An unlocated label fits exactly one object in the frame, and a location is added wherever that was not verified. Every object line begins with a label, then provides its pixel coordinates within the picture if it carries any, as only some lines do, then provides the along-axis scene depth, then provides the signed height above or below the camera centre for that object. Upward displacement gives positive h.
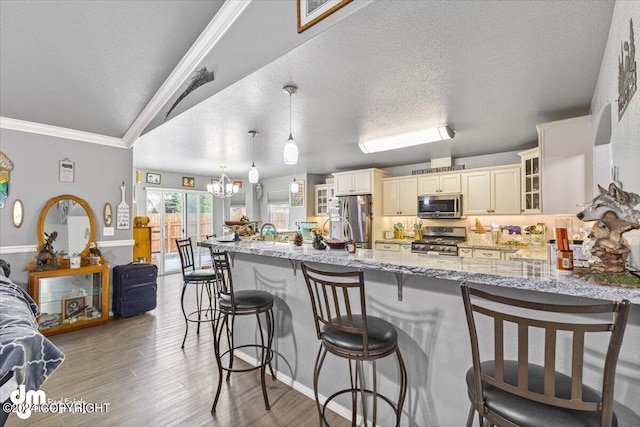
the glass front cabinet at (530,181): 3.94 +0.47
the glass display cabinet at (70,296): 3.42 -0.98
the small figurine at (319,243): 2.23 -0.20
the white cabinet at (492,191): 4.41 +0.38
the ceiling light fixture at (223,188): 4.96 +0.49
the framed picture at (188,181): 7.20 +0.88
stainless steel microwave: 4.91 +0.17
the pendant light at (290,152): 2.60 +0.58
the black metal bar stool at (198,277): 3.21 -0.65
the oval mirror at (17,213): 3.43 +0.06
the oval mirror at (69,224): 3.65 -0.07
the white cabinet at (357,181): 5.69 +0.71
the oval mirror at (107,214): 4.11 +0.05
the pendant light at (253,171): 3.66 +0.60
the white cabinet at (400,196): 5.46 +0.38
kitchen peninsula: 1.12 -0.55
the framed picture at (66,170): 3.75 +0.61
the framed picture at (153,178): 6.62 +0.89
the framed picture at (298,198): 7.00 +0.46
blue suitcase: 3.97 -0.99
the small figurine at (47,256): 3.52 -0.46
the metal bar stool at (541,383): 0.82 -0.55
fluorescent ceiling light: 3.44 +0.97
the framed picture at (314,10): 1.63 +1.18
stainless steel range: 4.84 -0.43
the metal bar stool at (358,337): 1.40 -0.61
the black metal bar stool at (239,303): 2.08 -0.63
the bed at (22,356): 0.91 -0.45
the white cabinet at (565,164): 2.76 +0.50
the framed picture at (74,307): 3.60 -1.11
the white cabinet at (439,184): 4.97 +0.55
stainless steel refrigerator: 5.64 -0.02
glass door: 6.79 -0.12
